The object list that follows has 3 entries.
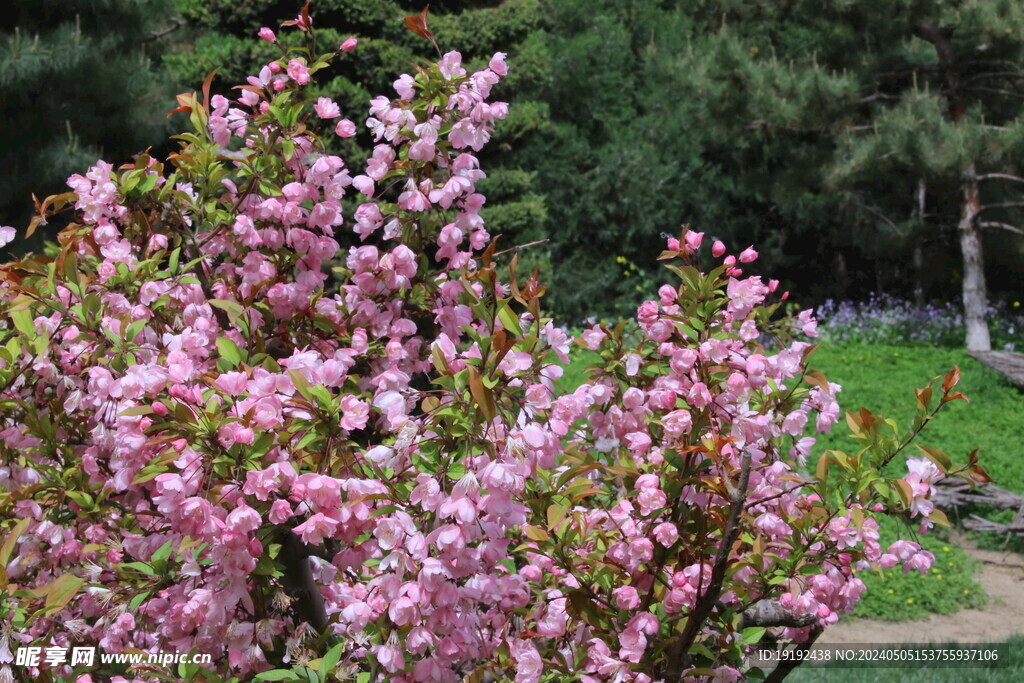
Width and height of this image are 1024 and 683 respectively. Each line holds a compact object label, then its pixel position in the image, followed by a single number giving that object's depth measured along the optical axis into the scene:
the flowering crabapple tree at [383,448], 2.77
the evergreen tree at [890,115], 15.70
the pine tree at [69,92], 14.31
